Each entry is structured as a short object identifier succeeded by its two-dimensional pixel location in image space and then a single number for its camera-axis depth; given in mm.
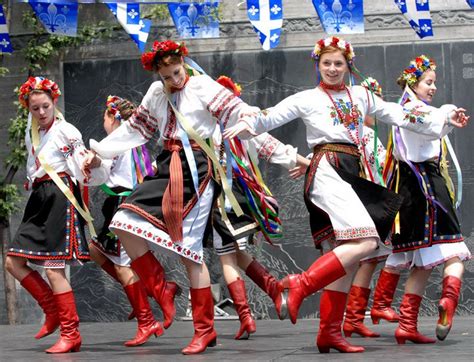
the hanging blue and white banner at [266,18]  14410
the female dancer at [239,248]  12681
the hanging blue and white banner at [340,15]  14163
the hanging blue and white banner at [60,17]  13869
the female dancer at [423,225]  10977
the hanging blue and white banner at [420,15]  14175
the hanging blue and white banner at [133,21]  14348
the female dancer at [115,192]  14249
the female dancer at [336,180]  9921
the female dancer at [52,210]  11471
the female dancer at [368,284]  11996
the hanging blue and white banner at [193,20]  14397
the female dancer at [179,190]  10397
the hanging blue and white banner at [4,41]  14447
